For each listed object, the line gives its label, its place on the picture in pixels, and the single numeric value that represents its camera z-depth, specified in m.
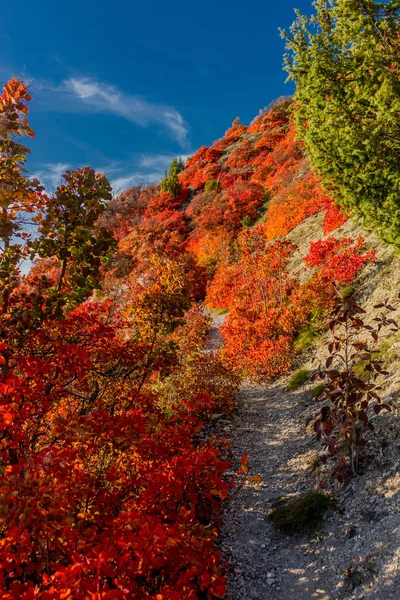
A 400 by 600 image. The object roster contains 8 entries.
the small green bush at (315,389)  9.72
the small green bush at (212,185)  41.84
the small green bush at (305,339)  13.56
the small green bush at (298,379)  11.49
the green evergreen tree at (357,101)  8.01
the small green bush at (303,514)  5.59
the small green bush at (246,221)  31.68
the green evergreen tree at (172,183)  45.78
